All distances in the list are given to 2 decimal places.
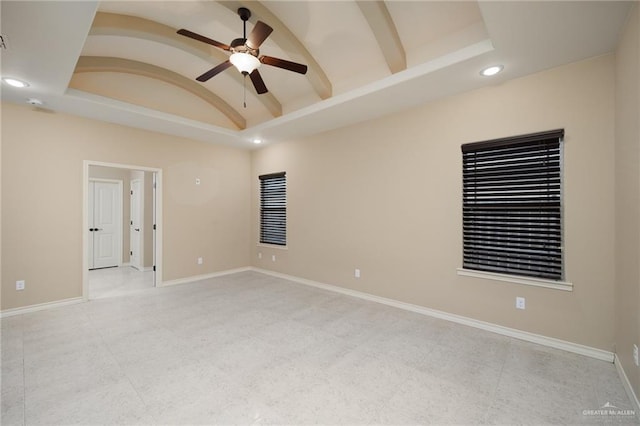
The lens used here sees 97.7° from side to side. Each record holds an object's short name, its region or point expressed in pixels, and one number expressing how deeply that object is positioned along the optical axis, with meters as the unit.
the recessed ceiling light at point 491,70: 2.79
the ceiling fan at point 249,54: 2.48
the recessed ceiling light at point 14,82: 3.05
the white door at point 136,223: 6.45
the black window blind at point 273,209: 5.72
